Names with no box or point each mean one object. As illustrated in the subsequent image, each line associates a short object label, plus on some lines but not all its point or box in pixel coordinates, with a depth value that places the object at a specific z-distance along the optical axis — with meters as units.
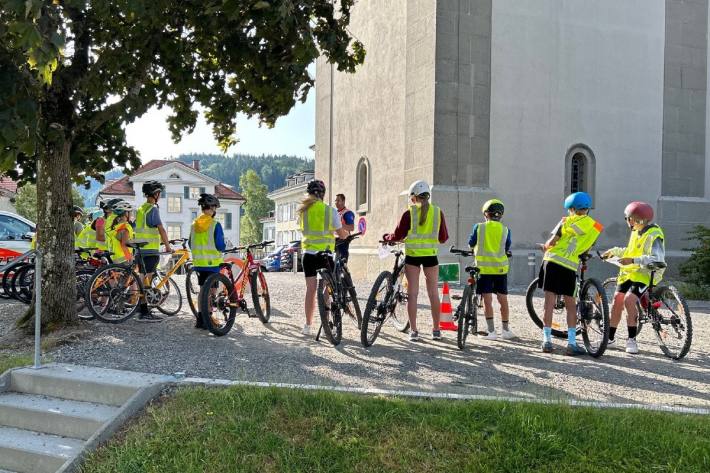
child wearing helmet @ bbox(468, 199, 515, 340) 8.78
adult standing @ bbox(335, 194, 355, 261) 11.82
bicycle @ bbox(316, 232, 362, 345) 8.03
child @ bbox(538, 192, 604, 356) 7.85
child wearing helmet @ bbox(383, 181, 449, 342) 8.51
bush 16.38
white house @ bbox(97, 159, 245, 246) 82.69
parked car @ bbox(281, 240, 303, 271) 39.69
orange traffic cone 10.14
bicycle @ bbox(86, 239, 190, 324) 9.33
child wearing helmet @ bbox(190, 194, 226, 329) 9.07
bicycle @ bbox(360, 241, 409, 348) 8.05
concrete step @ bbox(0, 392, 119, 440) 5.48
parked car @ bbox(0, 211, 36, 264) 14.41
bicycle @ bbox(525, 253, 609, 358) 7.68
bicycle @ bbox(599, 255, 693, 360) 7.58
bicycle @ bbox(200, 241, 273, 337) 8.65
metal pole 6.41
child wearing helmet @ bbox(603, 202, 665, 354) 7.61
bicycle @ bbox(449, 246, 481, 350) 8.09
